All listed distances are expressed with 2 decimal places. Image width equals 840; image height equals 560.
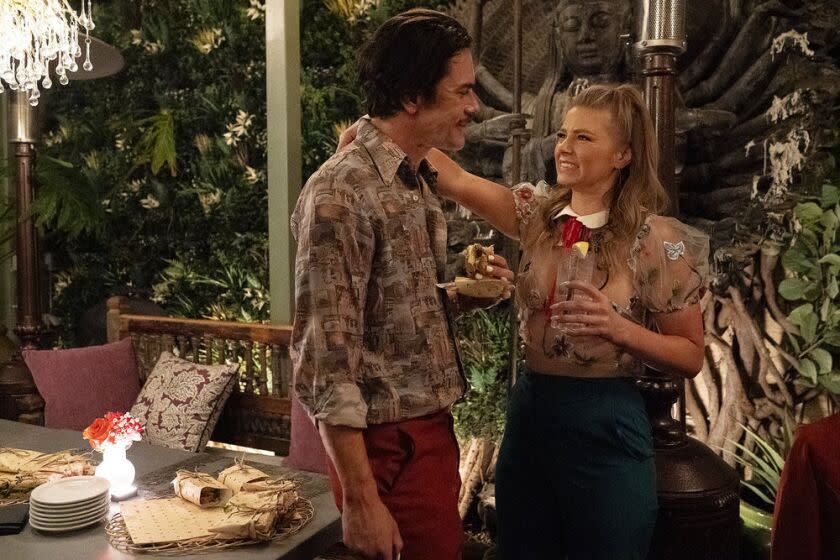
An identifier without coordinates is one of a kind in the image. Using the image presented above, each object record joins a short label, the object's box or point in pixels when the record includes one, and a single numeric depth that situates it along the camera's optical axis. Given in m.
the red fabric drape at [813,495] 1.67
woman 1.53
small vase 2.02
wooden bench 3.16
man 1.20
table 1.66
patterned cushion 3.05
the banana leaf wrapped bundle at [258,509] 1.67
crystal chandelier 2.61
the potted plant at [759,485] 2.45
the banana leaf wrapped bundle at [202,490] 1.83
